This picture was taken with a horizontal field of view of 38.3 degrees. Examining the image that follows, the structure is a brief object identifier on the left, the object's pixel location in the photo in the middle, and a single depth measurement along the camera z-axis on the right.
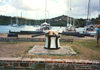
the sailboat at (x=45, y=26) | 31.94
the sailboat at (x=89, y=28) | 17.94
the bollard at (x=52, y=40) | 6.75
